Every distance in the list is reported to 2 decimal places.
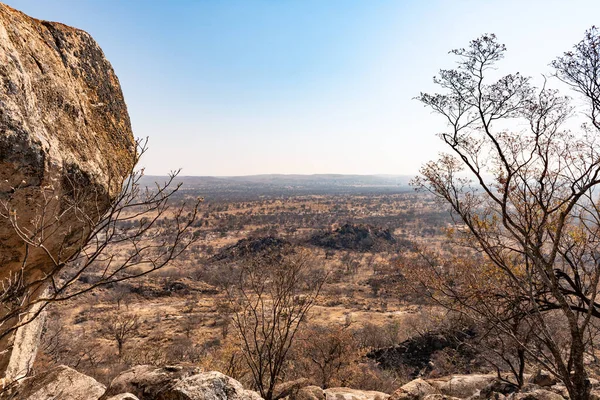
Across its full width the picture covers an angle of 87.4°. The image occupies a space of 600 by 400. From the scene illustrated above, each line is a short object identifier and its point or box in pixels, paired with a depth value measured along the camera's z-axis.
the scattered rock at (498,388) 10.06
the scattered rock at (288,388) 9.14
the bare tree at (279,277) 8.49
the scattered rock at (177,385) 4.56
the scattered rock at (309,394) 8.08
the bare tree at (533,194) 6.52
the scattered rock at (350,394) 8.90
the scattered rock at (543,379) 10.87
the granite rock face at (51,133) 3.39
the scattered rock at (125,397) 4.29
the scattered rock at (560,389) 9.44
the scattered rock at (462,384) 10.45
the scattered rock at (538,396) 6.81
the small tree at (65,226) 3.02
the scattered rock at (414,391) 8.13
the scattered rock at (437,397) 6.29
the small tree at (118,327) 24.77
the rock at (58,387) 5.00
